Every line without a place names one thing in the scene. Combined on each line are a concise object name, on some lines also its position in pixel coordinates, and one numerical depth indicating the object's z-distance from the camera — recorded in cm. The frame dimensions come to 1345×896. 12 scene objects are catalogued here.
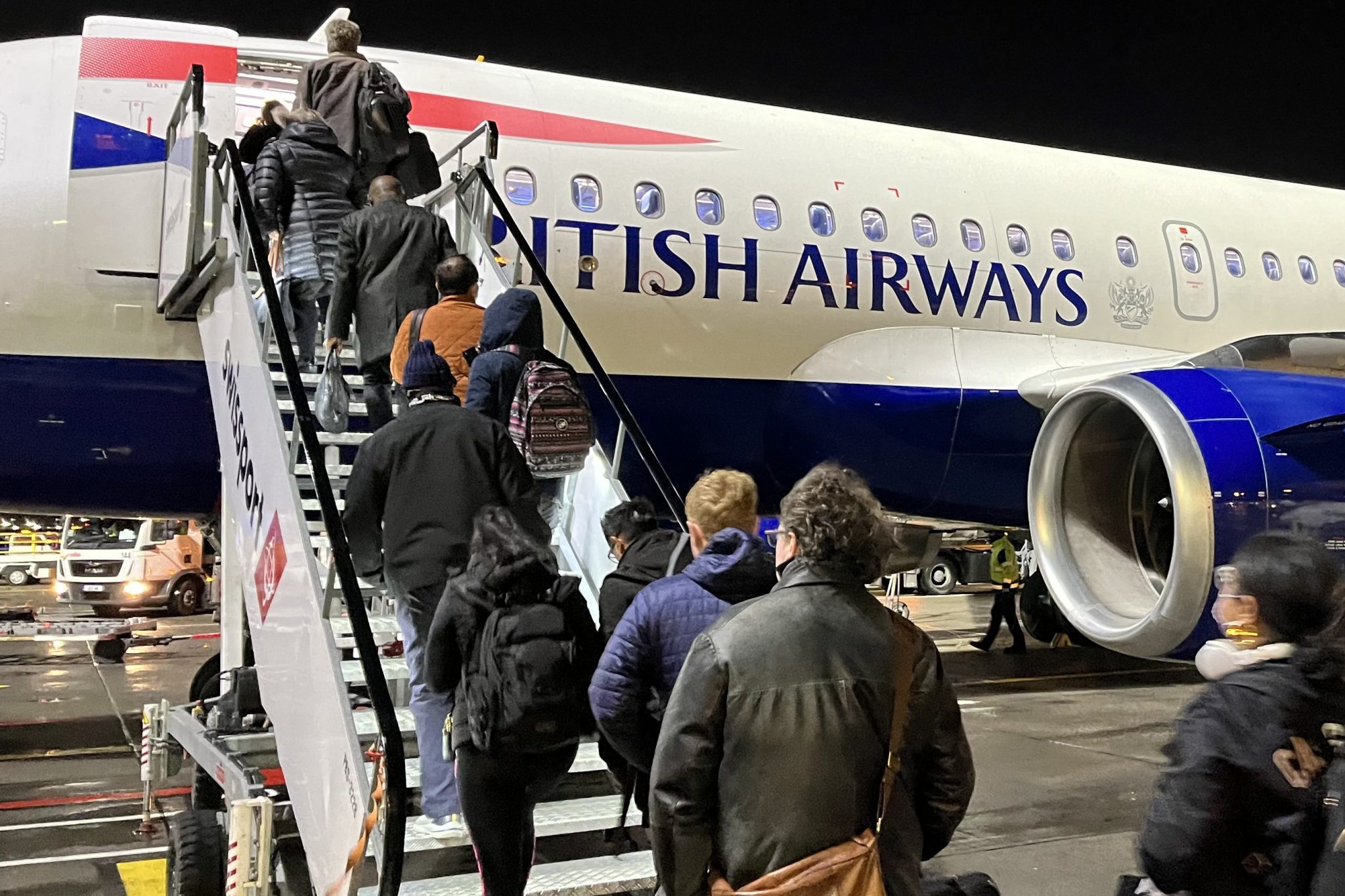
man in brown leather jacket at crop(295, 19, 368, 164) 584
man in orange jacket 463
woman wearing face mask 211
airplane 642
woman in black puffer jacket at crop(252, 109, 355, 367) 543
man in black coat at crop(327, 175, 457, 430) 509
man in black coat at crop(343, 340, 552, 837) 367
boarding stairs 356
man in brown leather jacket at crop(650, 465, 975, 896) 227
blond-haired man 291
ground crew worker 1338
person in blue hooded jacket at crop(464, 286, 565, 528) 422
